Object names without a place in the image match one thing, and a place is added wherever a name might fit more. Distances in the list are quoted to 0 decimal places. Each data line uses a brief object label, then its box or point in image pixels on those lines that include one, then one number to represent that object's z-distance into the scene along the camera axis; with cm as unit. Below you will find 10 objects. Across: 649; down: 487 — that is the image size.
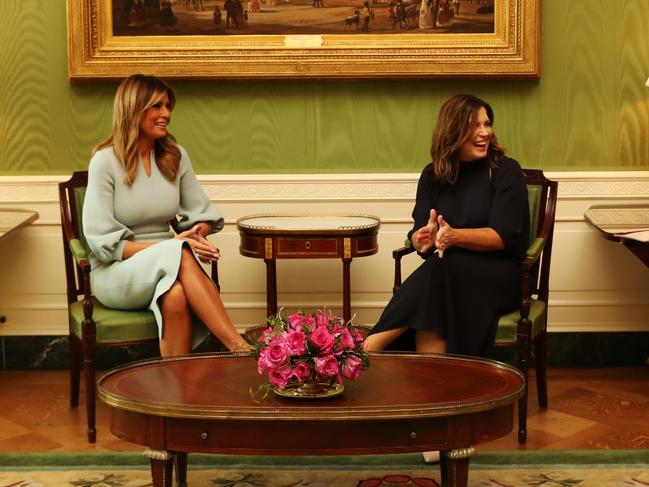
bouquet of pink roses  304
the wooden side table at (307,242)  476
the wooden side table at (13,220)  496
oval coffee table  293
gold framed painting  540
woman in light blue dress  444
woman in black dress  433
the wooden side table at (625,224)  464
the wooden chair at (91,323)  441
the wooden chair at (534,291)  433
